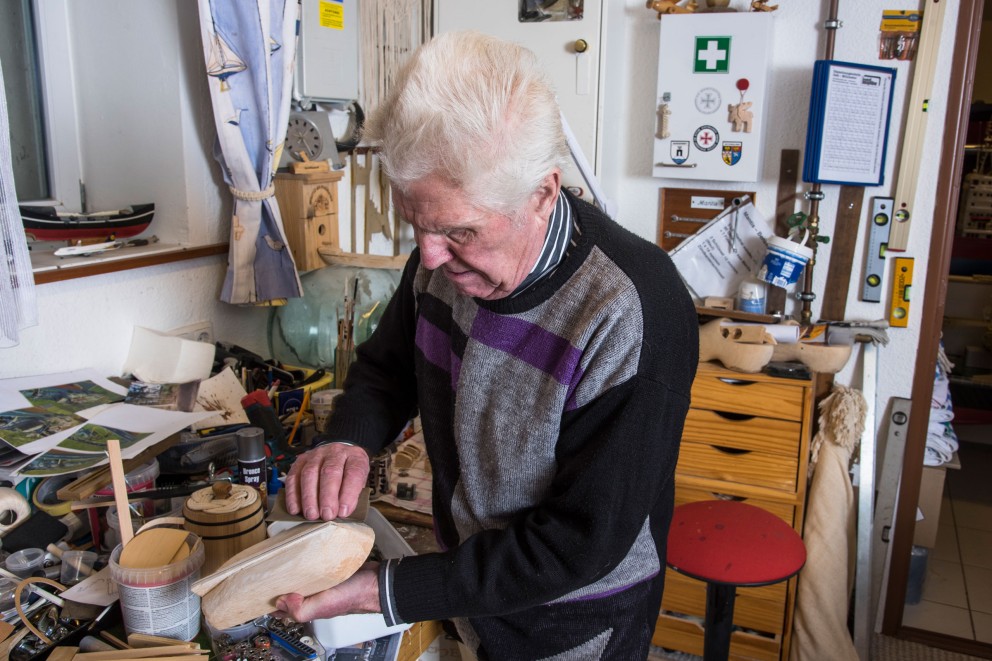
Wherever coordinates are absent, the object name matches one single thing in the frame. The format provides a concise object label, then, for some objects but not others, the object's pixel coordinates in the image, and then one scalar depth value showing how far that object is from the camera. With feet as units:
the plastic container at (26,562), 3.99
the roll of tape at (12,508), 4.35
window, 6.47
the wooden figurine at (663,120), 8.08
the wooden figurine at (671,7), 7.86
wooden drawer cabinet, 7.22
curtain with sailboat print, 6.31
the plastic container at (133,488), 4.34
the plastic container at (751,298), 8.05
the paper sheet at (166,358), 6.32
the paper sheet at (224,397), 5.96
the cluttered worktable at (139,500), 3.46
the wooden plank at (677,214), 8.47
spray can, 4.64
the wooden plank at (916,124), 7.35
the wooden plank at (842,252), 8.00
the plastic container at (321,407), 6.07
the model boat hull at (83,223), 6.06
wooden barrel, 3.75
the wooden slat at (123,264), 5.68
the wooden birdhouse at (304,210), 7.34
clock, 7.56
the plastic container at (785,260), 7.79
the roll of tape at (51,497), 4.51
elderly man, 2.89
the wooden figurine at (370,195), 8.55
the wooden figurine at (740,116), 7.79
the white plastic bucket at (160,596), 3.37
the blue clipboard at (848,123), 7.51
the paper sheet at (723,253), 8.32
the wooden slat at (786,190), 8.11
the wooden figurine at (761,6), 7.64
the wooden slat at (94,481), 4.50
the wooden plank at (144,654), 3.23
